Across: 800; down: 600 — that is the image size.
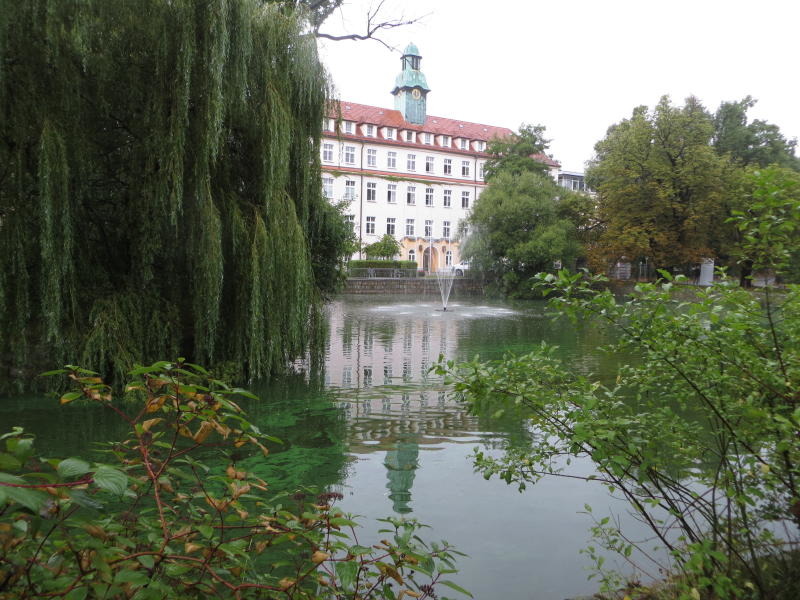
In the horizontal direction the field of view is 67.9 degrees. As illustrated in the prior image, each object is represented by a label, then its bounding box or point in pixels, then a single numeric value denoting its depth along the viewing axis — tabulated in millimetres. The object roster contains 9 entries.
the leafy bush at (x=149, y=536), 1427
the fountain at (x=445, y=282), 37209
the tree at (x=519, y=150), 44719
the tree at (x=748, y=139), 39562
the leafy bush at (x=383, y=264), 42062
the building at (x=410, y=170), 50594
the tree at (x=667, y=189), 31141
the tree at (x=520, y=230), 34938
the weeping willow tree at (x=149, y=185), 7180
